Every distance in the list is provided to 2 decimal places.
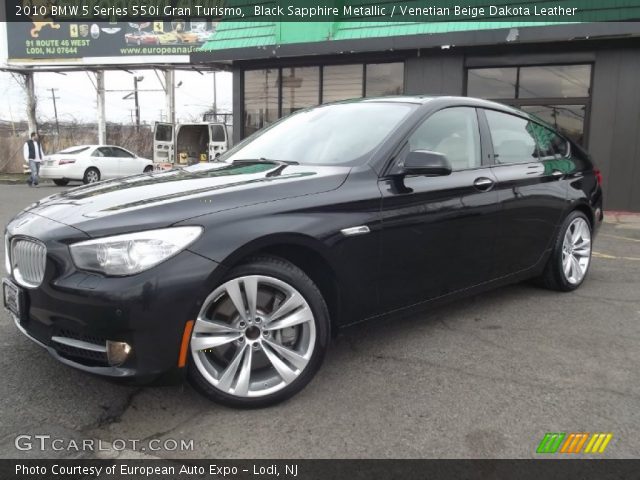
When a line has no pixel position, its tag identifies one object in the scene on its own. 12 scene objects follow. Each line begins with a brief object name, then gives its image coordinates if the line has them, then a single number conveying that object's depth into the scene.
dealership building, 10.57
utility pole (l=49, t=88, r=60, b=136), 38.41
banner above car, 23.78
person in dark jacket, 17.53
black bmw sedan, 2.43
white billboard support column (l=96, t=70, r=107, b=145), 27.02
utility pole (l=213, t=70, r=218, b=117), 44.61
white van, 17.95
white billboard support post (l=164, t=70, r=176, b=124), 25.92
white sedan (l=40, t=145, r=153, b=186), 17.84
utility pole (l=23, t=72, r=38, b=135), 27.31
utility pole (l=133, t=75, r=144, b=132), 38.87
